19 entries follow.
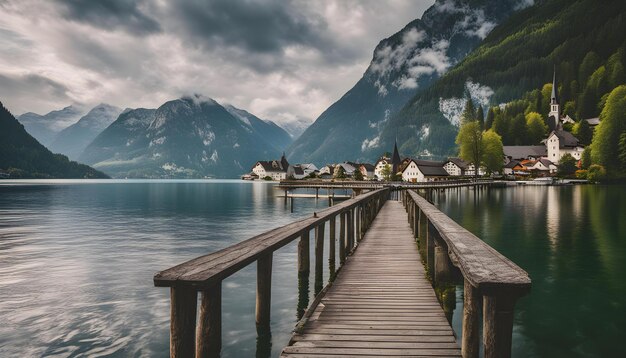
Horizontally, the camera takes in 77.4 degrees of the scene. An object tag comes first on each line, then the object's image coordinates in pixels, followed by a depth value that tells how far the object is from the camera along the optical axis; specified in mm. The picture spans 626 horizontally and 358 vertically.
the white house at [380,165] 166875
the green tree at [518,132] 146500
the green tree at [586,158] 94062
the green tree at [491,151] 100750
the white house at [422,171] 128875
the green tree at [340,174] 132875
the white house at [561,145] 126125
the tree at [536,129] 146375
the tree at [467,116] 112006
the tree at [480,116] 149812
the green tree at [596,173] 85875
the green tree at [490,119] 151250
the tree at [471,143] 96250
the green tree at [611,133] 82562
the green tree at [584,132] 124000
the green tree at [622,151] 79681
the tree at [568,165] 112312
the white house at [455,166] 140125
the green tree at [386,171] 147375
